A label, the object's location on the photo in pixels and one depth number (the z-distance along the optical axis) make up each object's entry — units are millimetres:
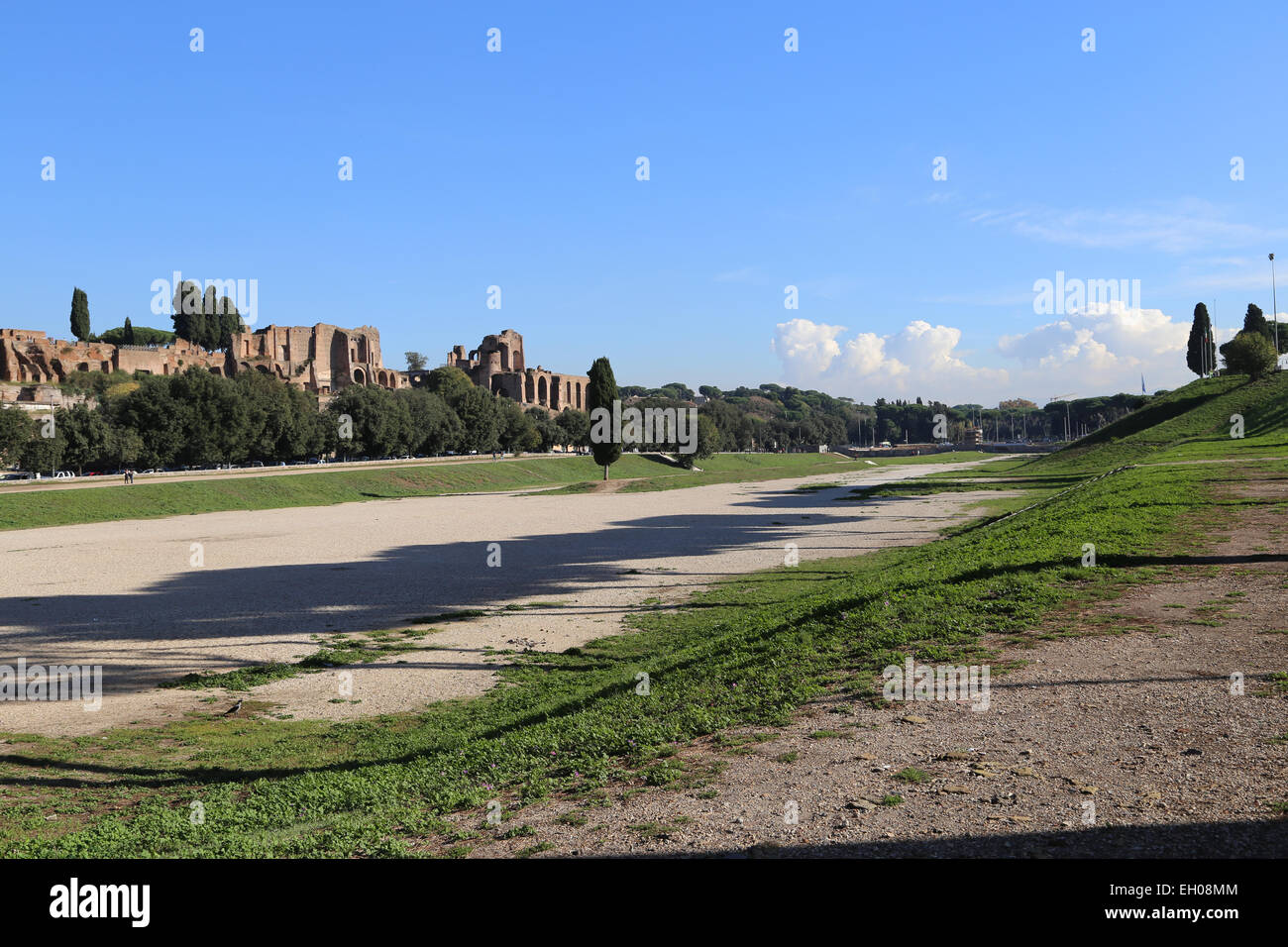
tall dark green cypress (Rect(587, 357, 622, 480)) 71125
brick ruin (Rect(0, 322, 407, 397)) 107938
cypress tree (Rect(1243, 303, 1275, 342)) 90125
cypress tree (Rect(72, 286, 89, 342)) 119938
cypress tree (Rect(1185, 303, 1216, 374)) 89875
